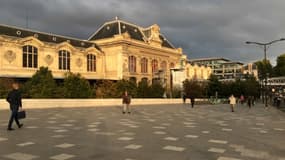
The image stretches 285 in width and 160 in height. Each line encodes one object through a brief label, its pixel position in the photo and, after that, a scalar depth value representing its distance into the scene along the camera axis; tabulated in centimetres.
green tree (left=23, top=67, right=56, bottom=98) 3634
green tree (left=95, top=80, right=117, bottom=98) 4667
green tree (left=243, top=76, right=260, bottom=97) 7814
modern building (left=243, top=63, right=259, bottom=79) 12875
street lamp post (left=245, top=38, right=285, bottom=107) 3783
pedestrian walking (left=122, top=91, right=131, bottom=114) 2156
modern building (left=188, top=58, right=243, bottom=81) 14612
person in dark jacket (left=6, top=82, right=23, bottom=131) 1133
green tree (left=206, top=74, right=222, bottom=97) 7231
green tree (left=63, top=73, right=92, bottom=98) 3990
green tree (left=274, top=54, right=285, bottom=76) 10125
